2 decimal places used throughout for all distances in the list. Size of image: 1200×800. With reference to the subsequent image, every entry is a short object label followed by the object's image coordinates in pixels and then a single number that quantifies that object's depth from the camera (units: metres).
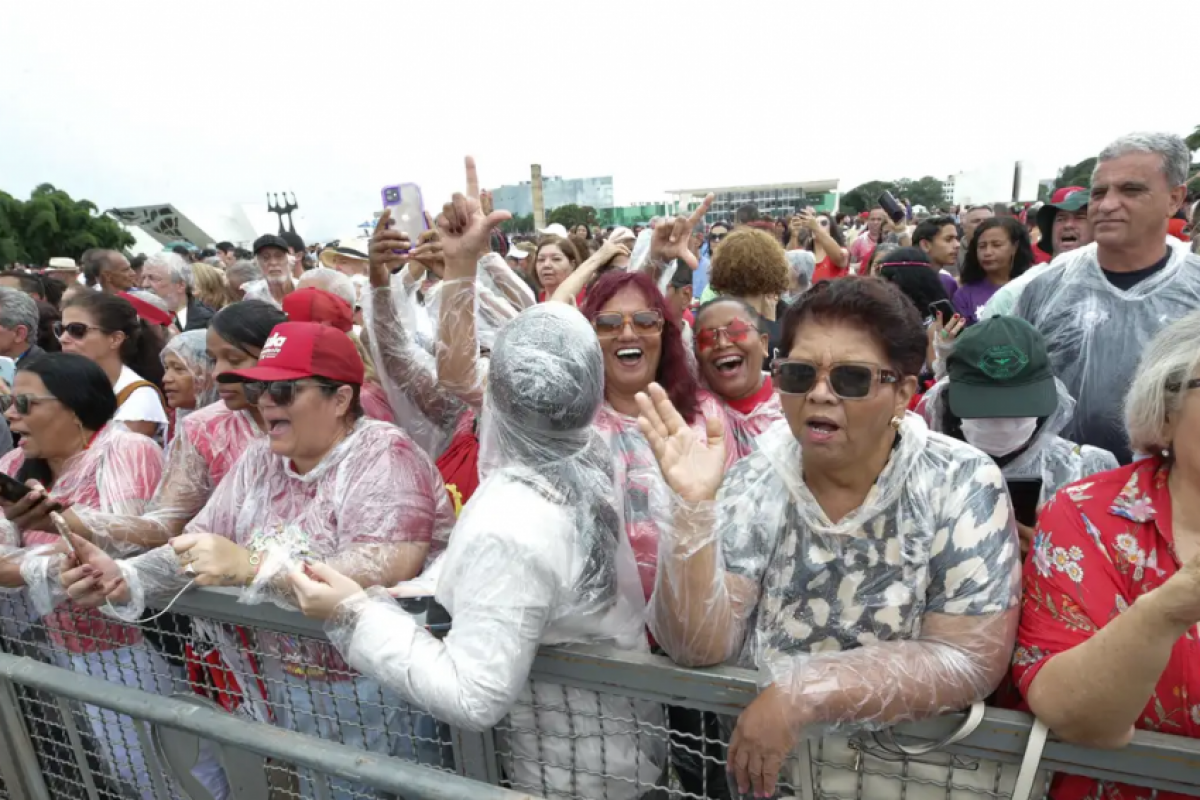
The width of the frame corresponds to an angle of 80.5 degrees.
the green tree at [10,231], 32.78
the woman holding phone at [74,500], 2.21
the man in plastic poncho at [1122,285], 2.59
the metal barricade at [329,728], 1.45
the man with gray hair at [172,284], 6.62
